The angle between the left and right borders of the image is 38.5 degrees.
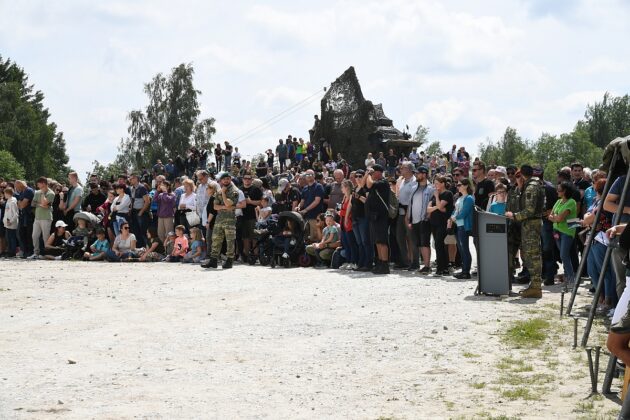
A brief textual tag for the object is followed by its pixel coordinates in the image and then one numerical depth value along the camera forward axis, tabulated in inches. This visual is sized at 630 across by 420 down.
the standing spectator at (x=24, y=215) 928.3
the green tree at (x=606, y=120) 4951.8
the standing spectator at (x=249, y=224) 811.4
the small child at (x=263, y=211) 803.1
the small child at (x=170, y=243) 845.2
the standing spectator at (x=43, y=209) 908.6
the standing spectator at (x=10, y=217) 924.0
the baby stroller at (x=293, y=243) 768.3
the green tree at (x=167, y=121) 2810.0
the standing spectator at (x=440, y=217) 661.9
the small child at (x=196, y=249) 825.5
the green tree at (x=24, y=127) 3196.4
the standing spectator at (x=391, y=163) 1510.6
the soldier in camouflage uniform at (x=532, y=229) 528.7
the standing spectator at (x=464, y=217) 612.1
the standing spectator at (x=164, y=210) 862.5
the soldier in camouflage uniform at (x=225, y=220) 743.7
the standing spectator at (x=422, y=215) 677.3
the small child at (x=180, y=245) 836.0
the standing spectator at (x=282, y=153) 1686.8
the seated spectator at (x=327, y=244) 751.1
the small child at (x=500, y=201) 587.8
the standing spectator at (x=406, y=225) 709.9
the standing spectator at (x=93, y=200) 929.5
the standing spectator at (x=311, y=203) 787.4
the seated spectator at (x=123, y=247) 866.1
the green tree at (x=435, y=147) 4151.6
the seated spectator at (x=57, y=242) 906.1
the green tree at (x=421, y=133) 4244.6
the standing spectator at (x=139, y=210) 882.8
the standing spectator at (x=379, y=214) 683.4
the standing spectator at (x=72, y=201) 911.0
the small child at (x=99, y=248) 877.2
